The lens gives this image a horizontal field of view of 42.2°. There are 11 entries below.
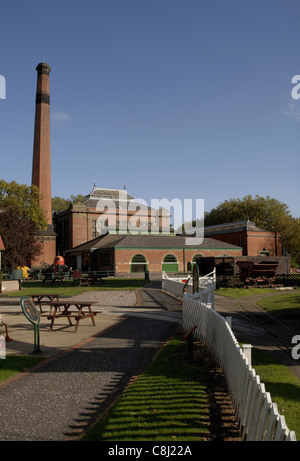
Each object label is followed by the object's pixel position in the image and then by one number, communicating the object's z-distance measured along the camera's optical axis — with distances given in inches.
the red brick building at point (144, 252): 1861.5
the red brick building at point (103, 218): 2510.5
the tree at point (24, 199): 1974.7
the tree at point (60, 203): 3826.3
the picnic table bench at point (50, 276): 1338.8
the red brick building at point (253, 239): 2258.9
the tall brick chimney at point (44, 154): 2242.9
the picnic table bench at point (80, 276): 1152.8
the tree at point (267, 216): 2741.1
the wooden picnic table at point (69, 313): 457.1
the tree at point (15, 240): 1256.8
